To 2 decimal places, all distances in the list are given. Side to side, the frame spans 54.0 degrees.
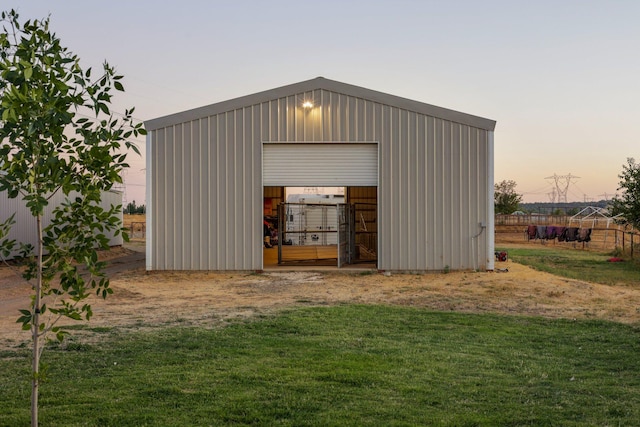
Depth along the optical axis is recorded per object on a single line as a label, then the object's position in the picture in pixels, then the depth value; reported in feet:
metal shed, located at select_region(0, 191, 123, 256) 74.54
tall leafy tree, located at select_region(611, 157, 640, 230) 73.09
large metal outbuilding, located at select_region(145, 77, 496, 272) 63.26
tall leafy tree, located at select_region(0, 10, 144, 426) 12.86
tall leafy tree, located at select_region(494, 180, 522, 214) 222.28
